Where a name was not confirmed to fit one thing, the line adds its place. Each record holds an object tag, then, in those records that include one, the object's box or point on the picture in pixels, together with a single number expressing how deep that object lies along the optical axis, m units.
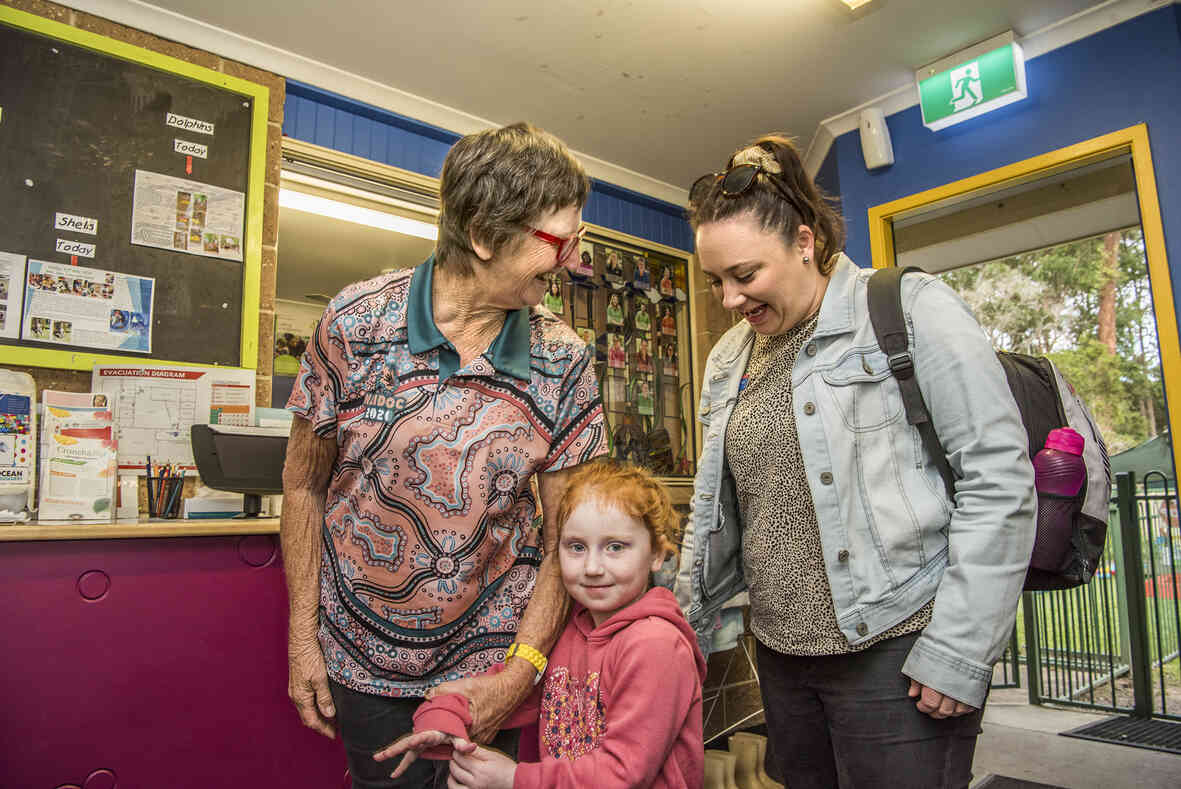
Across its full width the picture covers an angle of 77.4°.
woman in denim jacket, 1.08
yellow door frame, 2.86
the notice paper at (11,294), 2.51
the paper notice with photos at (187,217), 2.81
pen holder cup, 2.29
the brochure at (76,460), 1.89
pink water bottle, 1.15
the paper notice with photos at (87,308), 2.57
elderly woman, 1.07
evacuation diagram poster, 2.47
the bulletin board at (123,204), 2.58
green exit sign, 3.22
